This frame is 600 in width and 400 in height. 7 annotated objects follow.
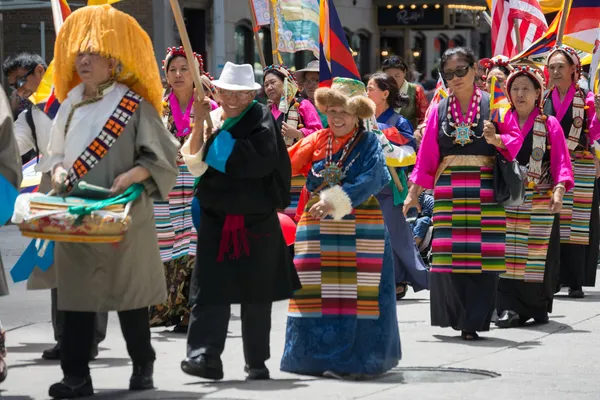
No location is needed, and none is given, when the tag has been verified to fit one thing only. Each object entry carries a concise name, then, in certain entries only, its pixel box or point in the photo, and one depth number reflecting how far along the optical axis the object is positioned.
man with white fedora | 14.80
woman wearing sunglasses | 18.27
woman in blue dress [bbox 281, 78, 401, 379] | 15.51
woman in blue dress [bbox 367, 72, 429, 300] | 20.88
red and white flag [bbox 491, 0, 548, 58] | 25.16
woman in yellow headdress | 13.76
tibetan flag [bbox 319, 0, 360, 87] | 18.68
